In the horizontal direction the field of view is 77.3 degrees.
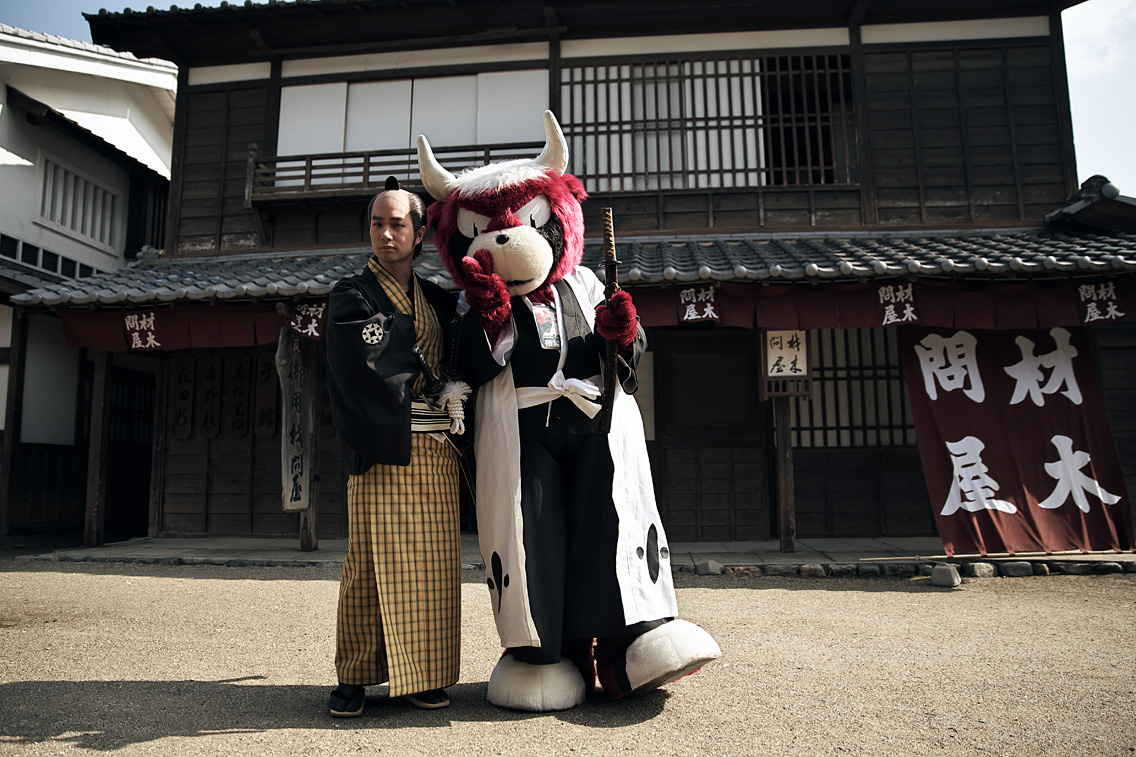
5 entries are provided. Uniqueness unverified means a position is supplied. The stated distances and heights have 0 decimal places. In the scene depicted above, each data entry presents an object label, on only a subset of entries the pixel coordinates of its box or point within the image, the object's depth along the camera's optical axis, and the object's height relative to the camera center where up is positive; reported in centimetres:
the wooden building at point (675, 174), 819 +348
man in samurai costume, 265 -15
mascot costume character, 272 -1
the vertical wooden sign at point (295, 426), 711 +42
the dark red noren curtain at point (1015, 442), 638 +14
